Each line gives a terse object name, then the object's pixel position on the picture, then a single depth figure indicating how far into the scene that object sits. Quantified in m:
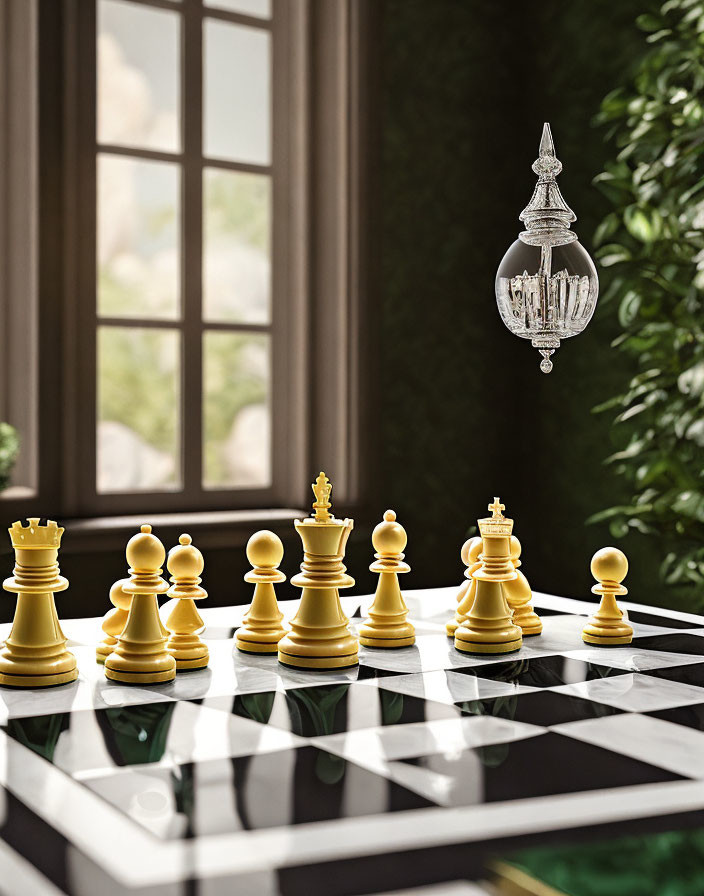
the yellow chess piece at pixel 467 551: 1.47
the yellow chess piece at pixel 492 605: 1.28
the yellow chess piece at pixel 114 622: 1.23
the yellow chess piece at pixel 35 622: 1.10
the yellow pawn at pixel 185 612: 1.19
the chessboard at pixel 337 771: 0.65
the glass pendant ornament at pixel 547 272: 1.37
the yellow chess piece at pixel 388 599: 1.33
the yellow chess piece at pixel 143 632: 1.12
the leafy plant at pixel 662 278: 2.76
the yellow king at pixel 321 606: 1.19
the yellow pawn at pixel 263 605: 1.29
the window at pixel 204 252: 2.58
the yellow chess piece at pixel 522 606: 1.40
